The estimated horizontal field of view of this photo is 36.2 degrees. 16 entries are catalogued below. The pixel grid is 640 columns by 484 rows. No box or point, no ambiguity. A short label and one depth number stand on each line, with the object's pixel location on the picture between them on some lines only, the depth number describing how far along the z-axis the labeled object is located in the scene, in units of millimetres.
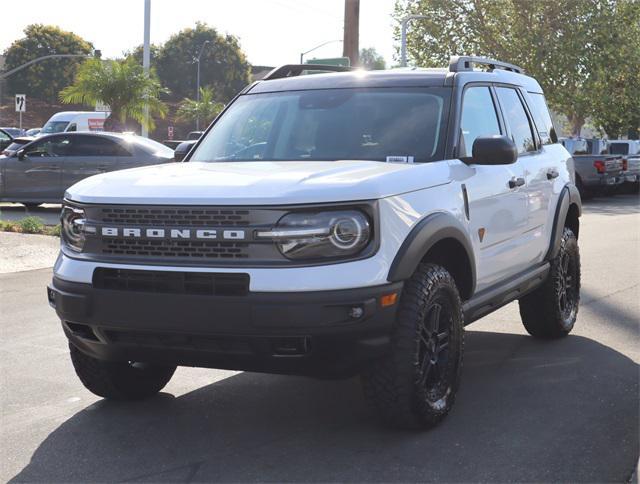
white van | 36406
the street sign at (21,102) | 41031
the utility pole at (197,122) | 69350
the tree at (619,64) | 37844
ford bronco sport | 4262
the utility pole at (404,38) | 37375
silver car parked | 17452
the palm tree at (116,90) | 28812
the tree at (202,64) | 96000
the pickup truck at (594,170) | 25656
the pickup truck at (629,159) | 27625
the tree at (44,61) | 79500
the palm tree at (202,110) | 68562
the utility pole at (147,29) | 31172
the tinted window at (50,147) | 17797
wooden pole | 20188
